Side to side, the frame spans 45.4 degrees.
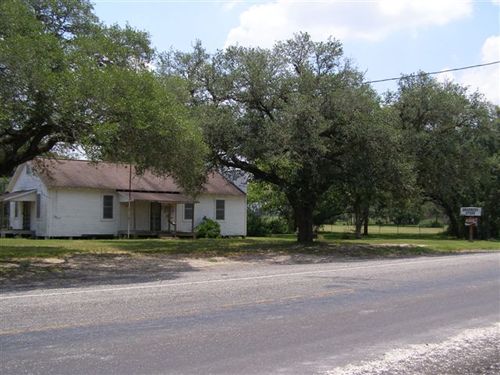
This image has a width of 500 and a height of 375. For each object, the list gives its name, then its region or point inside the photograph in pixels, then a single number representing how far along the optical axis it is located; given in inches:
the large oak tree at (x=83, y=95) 561.3
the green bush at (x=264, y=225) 1764.3
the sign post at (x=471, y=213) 1449.7
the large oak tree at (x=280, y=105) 950.4
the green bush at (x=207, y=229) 1519.2
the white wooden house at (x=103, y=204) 1349.7
